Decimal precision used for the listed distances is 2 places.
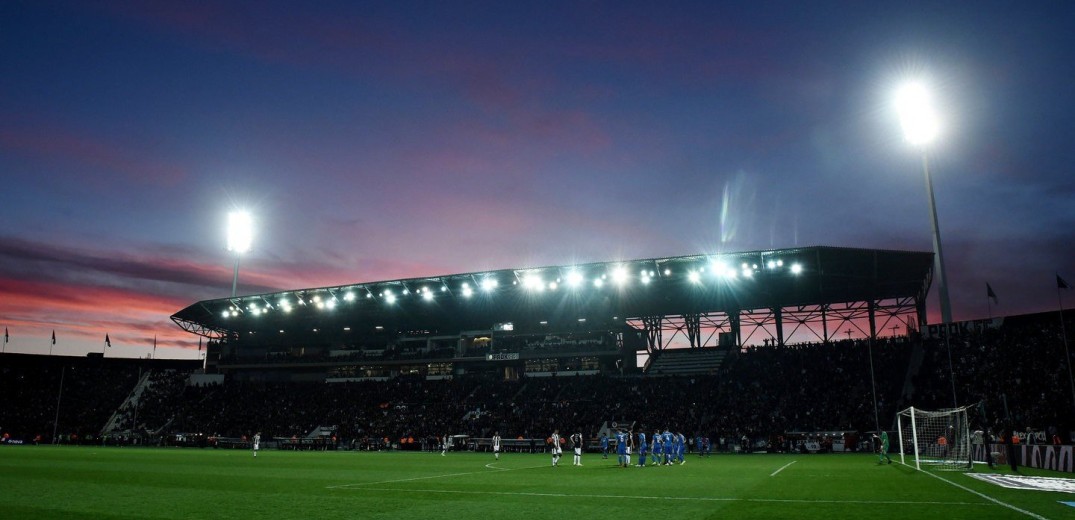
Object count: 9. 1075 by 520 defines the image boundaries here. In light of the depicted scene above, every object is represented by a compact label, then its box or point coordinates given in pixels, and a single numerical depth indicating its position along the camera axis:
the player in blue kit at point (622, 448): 29.98
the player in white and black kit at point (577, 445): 30.53
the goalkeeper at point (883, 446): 30.38
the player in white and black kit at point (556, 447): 30.19
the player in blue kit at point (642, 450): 29.52
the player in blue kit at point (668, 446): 30.92
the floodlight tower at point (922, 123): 37.69
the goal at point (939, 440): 30.50
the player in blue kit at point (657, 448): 30.95
